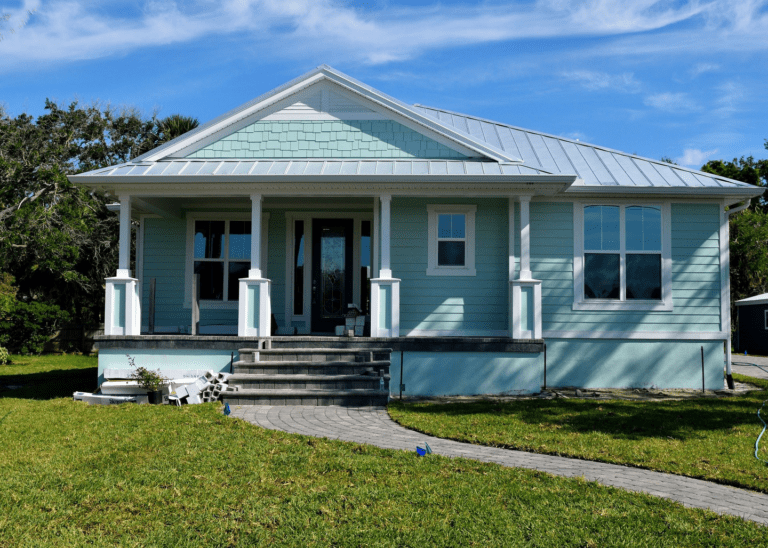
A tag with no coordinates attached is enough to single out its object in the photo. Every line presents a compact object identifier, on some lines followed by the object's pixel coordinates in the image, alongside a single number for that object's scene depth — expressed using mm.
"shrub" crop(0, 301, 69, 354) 18578
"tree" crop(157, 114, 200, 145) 21344
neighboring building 25734
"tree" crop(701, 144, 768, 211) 34469
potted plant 9156
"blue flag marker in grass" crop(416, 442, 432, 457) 5887
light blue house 10734
